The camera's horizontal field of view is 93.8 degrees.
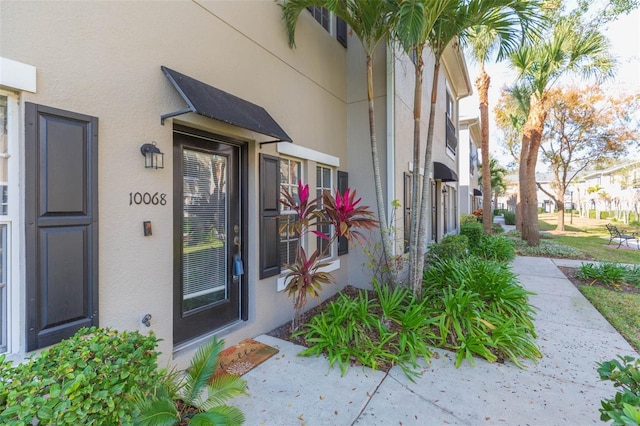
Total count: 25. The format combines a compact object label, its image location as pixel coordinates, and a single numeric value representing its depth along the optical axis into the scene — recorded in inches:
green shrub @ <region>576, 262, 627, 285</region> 275.4
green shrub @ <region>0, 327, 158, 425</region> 63.7
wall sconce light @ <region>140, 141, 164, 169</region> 114.7
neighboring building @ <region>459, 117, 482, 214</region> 772.0
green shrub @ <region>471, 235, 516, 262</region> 360.8
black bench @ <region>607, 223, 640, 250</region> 468.7
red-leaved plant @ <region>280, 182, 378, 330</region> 163.3
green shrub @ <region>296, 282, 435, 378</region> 143.7
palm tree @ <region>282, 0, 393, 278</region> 172.6
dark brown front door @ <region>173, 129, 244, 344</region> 136.2
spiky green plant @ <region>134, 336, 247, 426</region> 81.2
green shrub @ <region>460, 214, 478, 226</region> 640.5
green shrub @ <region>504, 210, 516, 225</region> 1073.8
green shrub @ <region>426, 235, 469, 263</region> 263.3
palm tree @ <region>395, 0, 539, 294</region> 149.6
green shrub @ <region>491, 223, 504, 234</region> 671.8
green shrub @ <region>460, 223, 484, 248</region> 391.6
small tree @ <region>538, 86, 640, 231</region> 612.7
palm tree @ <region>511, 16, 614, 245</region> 374.9
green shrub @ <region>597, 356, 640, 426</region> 56.6
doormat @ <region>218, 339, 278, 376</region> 136.3
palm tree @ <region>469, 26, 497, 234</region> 438.0
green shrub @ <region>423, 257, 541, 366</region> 149.6
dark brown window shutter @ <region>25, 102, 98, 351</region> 86.8
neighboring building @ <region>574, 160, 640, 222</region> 979.3
